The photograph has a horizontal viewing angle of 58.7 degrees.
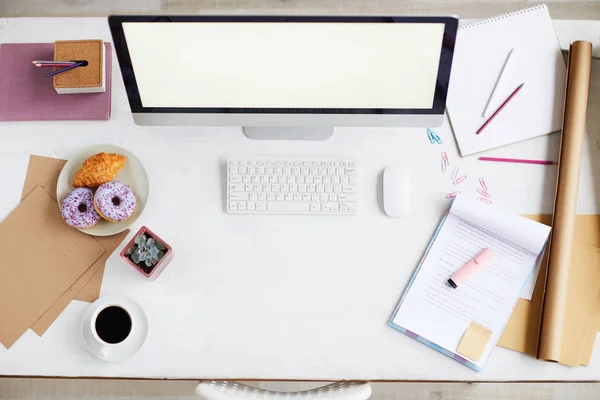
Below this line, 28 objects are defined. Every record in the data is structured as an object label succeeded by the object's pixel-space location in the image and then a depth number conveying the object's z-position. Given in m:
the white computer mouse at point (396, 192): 1.07
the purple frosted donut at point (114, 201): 0.99
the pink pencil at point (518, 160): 1.11
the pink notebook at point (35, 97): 1.11
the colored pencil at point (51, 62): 1.04
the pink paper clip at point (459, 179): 1.10
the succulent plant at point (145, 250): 0.98
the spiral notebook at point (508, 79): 1.11
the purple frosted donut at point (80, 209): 1.01
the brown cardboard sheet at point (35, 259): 1.04
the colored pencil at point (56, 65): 1.07
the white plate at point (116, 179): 1.06
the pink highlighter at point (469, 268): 1.04
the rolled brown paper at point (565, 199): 1.01
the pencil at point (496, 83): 1.12
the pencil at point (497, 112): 1.12
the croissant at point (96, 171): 1.02
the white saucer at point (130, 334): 1.00
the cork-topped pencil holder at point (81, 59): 1.08
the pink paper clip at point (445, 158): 1.11
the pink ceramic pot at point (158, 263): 0.98
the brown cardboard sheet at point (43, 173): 1.09
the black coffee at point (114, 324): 1.00
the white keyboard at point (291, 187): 1.08
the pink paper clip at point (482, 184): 1.10
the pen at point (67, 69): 1.07
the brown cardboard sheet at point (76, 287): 1.04
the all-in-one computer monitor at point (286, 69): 0.84
